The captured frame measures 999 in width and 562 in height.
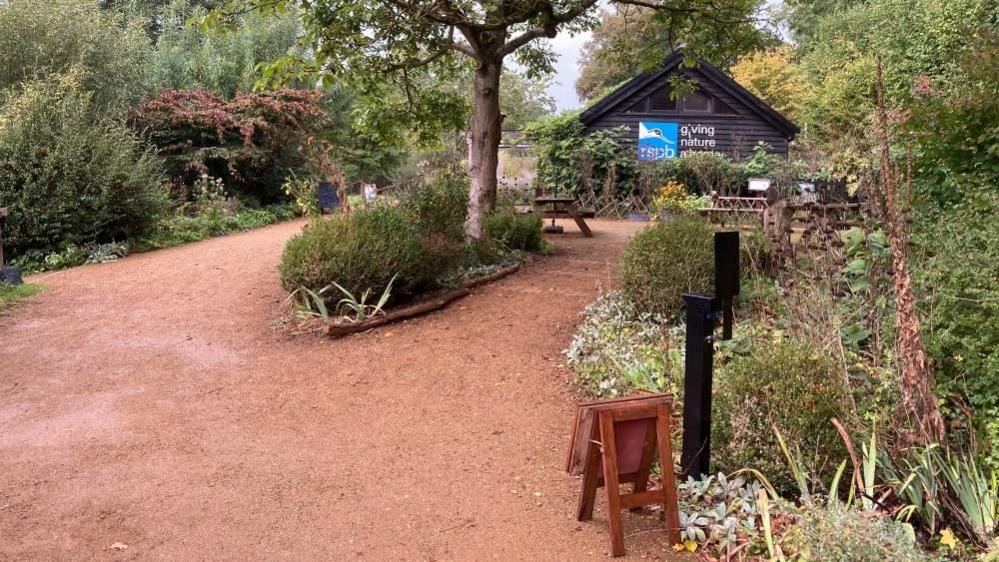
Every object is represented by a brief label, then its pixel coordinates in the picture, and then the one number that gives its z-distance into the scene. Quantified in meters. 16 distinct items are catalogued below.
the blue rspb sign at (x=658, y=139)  22.41
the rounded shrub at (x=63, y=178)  11.52
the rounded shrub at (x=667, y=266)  6.49
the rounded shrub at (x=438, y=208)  8.96
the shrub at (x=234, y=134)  17.64
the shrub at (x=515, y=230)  10.82
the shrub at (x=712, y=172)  20.50
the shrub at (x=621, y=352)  5.12
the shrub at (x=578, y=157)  21.03
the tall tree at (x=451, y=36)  9.46
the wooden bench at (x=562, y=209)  13.70
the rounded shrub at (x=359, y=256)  7.63
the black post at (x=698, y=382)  3.70
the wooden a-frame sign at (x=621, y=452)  3.37
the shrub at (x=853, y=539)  2.68
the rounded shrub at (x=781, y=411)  3.67
